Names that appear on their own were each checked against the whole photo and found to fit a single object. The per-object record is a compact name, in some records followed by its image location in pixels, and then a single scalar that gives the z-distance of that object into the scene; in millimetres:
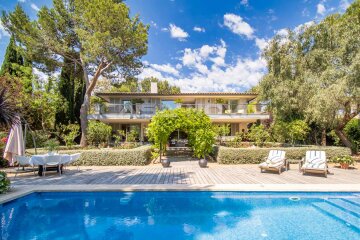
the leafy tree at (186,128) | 13438
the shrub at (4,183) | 6909
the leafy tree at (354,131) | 17388
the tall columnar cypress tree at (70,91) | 22744
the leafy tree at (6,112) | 7676
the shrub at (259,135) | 17220
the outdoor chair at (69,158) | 10273
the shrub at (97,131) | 19102
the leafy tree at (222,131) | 20848
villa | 22469
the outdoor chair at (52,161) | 9945
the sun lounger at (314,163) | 9477
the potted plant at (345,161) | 11276
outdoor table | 9680
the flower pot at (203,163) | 12205
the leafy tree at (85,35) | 18109
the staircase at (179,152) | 17855
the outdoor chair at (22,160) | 9516
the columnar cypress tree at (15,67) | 20719
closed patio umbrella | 9000
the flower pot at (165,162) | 12148
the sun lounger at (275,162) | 10141
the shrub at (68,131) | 18375
